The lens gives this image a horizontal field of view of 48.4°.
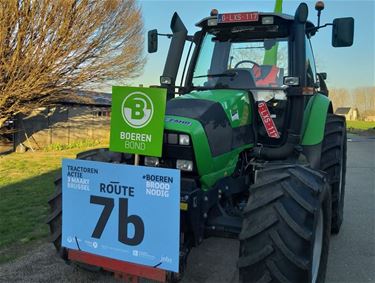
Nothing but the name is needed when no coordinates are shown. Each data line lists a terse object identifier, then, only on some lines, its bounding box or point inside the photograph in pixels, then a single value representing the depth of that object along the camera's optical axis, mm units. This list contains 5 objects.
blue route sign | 2828
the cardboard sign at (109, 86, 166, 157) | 2939
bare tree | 12977
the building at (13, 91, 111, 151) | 17281
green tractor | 2889
